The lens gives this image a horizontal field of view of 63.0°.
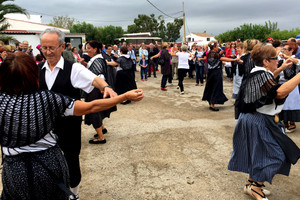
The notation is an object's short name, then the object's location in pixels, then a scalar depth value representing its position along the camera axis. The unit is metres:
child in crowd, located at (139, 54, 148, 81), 13.24
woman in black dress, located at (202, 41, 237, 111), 7.36
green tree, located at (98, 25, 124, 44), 45.56
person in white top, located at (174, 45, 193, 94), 9.75
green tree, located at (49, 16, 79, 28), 63.53
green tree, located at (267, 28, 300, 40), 37.78
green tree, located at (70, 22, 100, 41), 44.78
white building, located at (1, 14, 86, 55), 29.59
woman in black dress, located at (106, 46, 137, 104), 7.99
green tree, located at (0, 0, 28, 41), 16.86
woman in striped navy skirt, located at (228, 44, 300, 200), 2.77
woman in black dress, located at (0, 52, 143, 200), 1.58
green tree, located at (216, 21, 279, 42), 43.81
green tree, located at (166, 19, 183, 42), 89.56
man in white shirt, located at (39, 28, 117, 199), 2.33
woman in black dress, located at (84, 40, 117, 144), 4.55
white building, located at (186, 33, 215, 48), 88.11
